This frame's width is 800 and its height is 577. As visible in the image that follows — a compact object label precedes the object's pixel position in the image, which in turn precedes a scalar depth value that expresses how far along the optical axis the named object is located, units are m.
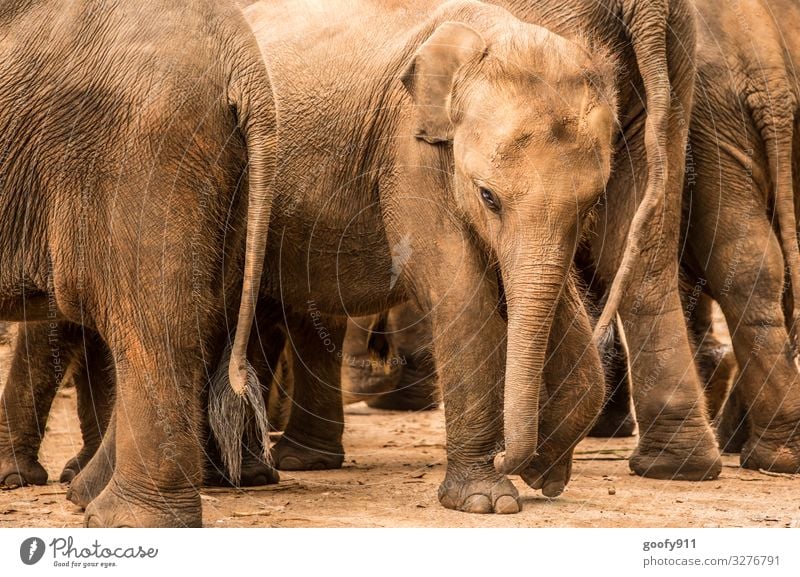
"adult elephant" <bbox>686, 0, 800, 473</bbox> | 16.11
